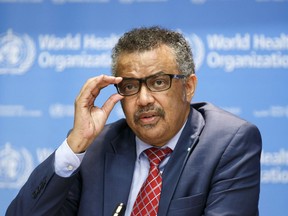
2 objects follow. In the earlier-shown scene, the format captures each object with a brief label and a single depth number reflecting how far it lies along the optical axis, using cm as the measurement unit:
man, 448
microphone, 421
